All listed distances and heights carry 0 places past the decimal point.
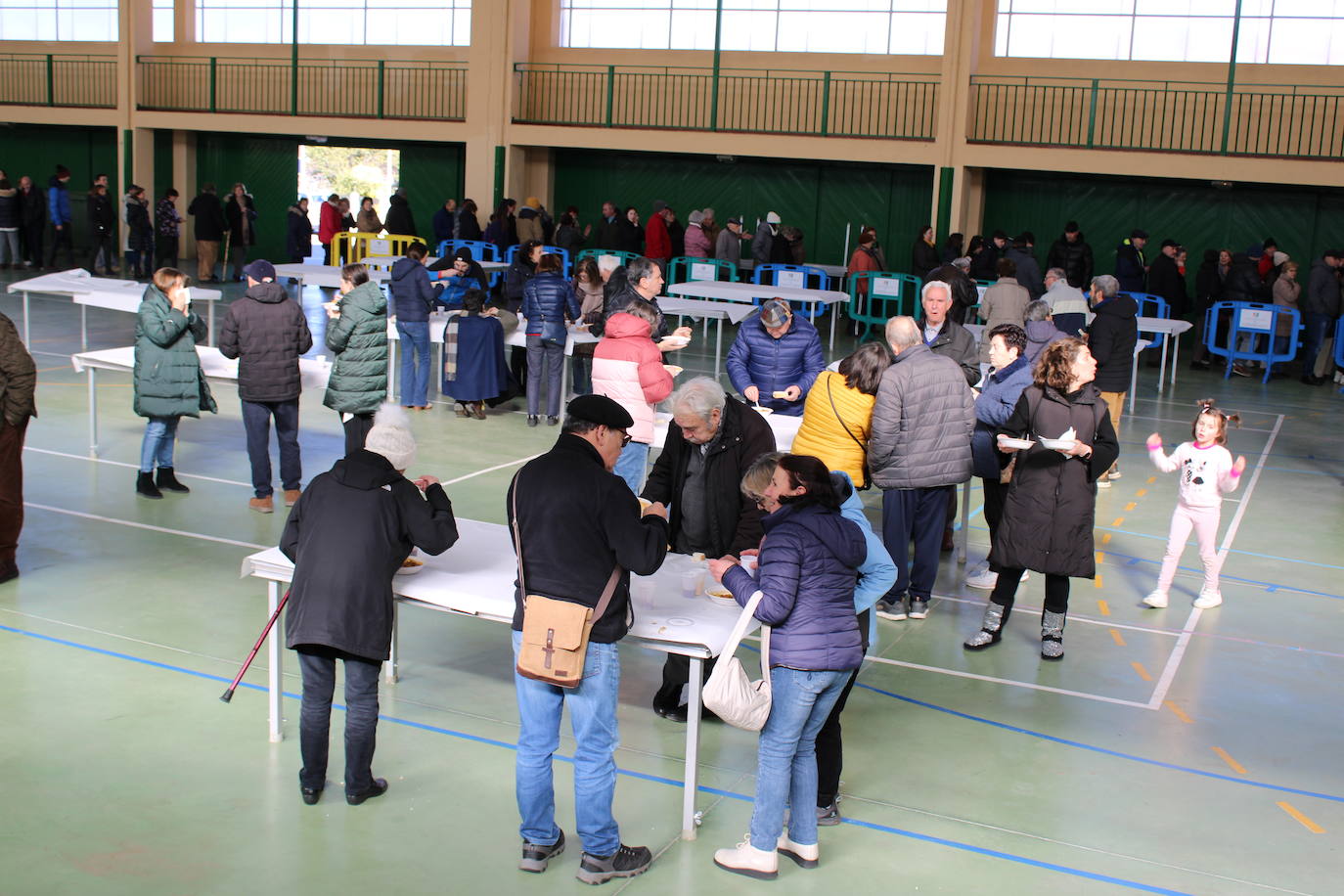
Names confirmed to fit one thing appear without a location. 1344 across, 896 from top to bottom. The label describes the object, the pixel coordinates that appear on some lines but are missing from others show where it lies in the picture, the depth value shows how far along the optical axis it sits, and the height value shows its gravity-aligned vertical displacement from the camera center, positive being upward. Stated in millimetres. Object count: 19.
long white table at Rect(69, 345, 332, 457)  9578 -1007
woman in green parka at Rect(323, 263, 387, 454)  8844 -818
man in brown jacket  6586 -1034
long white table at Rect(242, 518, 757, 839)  4586 -1301
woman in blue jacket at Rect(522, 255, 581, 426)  11508 -671
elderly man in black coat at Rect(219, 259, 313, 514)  8141 -717
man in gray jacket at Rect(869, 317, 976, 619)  6512 -871
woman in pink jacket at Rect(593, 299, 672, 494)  7777 -704
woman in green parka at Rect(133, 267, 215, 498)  8312 -799
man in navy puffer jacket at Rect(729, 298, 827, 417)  7629 -596
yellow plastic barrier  21767 -165
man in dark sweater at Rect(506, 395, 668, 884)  4059 -1010
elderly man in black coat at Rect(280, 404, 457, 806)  4395 -1101
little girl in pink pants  7203 -1116
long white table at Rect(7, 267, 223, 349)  13117 -686
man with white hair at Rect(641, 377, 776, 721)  5285 -897
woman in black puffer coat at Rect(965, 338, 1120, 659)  6285 -967
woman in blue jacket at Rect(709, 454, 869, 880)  4105 -1079
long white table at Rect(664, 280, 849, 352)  16141 -459
